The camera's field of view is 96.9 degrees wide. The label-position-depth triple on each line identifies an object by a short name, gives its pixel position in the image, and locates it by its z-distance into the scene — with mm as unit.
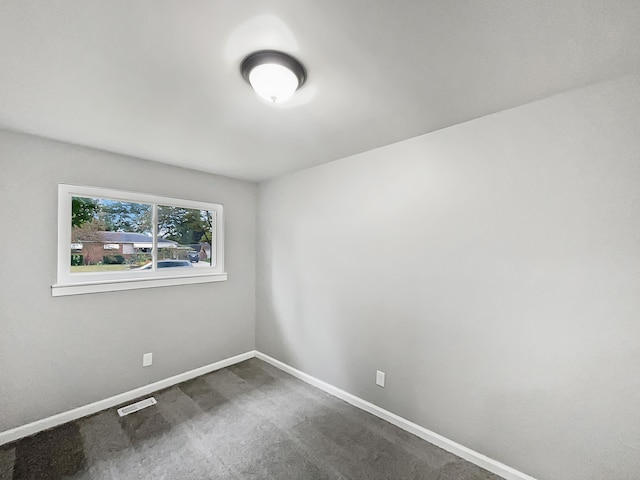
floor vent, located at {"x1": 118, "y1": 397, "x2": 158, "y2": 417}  2426
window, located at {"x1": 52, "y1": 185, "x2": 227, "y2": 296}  2393
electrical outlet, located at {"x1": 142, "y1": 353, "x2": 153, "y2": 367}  2752
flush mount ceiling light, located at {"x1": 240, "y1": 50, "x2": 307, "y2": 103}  1293
